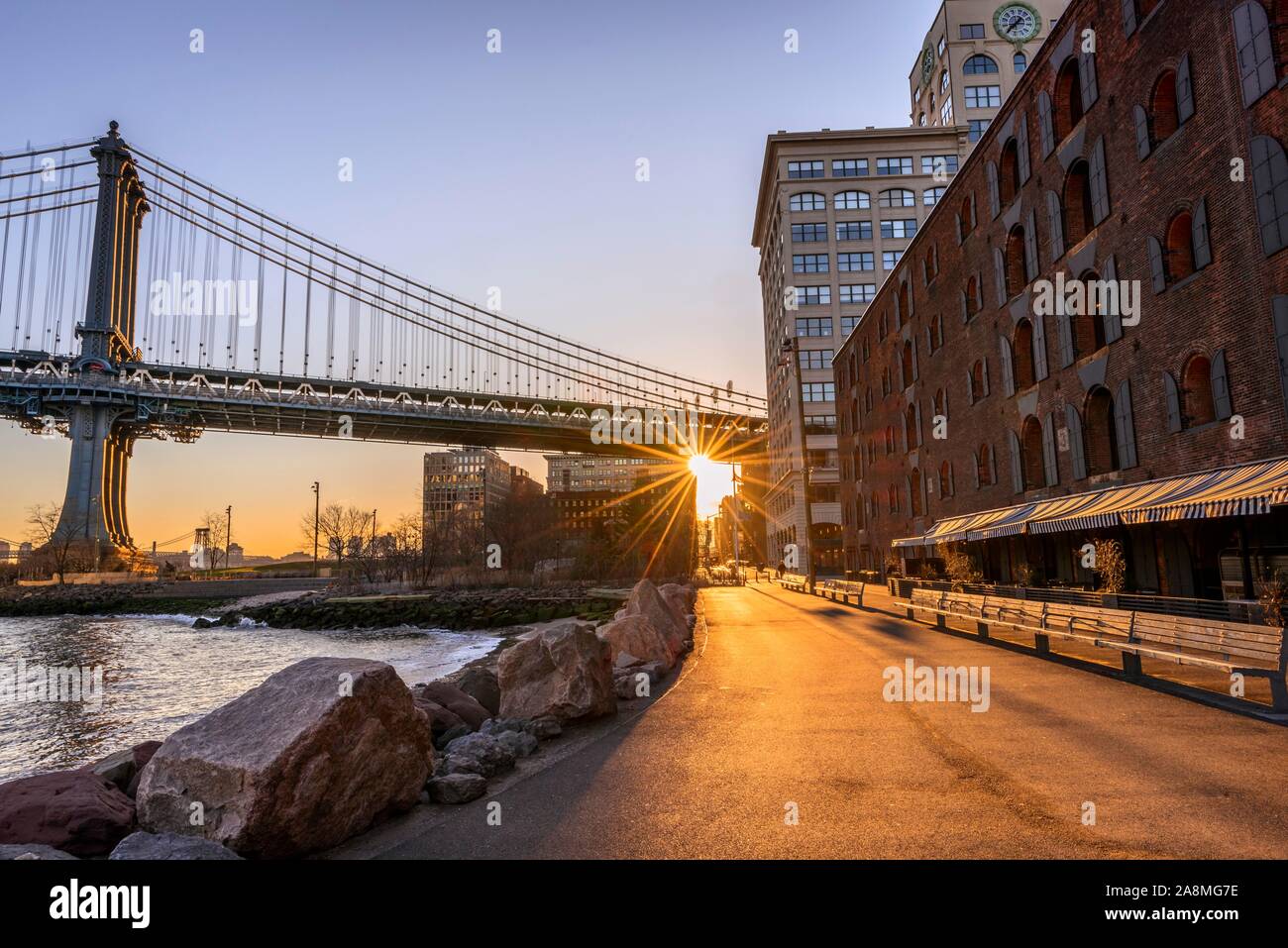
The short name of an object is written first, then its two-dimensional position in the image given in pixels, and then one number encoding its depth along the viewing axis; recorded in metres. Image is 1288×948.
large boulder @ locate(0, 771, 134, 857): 4.62
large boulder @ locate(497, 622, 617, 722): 8.29
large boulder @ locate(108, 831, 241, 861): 3.96
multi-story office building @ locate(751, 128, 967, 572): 64.75
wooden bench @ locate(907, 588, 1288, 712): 7.73
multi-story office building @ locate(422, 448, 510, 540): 144.88
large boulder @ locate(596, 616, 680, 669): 12.65
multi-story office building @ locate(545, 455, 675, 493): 159.62
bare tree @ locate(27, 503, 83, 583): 59.56
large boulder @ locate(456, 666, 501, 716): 10.68
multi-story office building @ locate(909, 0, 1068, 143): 63.72
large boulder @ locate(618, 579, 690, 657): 14.30
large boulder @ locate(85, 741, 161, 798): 6.37
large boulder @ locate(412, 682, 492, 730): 8.94
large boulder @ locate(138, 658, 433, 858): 4.61
